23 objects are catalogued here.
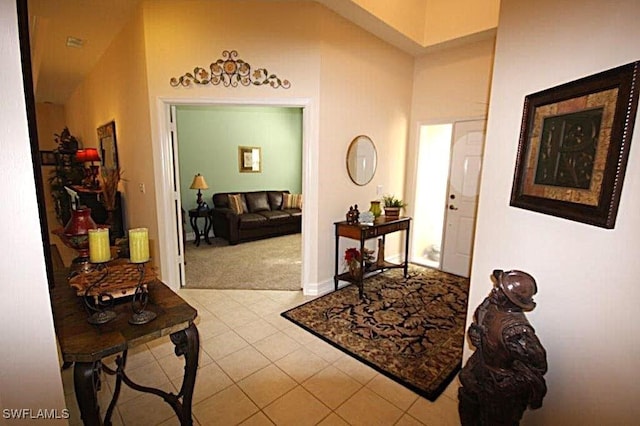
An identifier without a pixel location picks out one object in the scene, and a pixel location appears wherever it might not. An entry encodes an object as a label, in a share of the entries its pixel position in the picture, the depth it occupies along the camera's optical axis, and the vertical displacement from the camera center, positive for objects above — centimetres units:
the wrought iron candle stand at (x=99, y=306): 131 -65
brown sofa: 548 -95
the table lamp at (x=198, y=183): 543 -31
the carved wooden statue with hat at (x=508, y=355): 112 -68
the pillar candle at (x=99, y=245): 132 -36
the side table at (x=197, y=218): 550 -101
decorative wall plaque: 305 +91
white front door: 382 -30
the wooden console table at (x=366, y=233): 331 -71
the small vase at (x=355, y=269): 343 -111
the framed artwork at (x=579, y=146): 96 +10
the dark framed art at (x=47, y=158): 702 +8
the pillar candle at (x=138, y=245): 132 -35
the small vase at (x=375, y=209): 364 -46
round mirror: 361 +12
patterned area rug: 218 -139
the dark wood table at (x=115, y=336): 117 -69
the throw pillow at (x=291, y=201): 661 -71
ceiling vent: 390 +156
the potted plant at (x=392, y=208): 376 -46
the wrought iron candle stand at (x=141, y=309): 133 -66
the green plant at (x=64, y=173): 548 -21
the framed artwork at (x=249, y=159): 639 +16
